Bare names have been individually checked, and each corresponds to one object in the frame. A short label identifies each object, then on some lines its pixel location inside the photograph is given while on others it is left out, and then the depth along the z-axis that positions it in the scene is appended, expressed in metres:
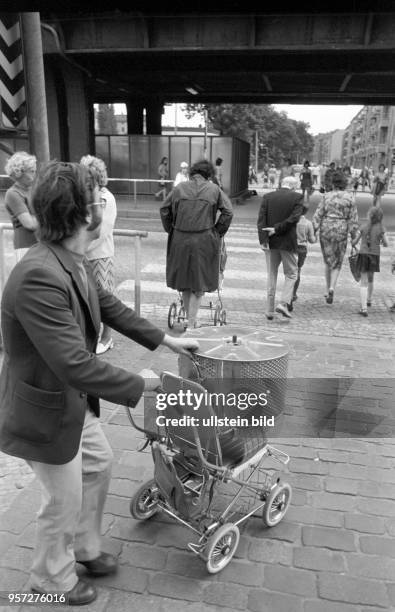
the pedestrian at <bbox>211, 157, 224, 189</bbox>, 18.17
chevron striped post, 3.89
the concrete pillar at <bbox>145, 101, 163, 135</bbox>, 28.50
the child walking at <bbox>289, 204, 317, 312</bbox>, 7.57
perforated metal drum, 2.70
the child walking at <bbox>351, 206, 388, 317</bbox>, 7.39
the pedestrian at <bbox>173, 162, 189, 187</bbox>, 13.41
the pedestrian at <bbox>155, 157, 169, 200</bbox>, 22.14
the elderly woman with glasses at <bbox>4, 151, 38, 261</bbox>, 4.74
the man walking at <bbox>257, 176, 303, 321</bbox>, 7.02
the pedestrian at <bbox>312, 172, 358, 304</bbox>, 7.85
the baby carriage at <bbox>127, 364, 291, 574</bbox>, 2.59
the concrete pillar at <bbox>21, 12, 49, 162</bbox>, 3.85
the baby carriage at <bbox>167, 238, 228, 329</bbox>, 6.54
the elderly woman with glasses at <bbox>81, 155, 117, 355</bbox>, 5.27
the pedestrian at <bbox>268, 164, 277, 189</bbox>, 39.12
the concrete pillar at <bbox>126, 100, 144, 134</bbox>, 28.95
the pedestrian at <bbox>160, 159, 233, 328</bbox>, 5.76
